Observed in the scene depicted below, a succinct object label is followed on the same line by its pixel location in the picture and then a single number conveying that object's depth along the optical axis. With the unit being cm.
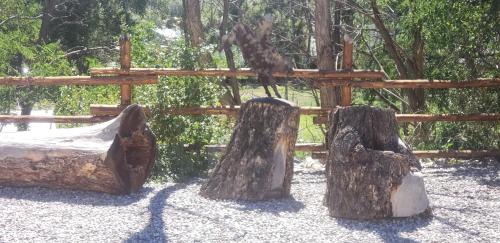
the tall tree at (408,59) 1069
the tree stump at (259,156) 527
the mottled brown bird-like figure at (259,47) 557
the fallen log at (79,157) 528
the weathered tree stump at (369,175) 457
